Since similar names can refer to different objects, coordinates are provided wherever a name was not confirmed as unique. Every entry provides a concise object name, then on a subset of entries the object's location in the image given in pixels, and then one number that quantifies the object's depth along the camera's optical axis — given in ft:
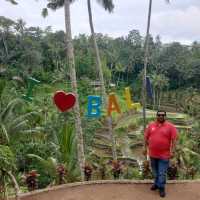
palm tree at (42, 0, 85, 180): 23.97
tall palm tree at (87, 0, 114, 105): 31.01
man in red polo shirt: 12.49
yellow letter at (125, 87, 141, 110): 23.63
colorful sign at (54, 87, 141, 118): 20.73
